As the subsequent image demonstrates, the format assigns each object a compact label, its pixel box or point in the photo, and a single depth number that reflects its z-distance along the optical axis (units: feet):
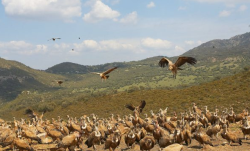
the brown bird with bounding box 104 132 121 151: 45.19
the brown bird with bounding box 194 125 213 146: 46.29
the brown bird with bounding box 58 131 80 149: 42.55
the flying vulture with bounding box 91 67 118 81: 67.66
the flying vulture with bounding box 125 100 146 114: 84.30
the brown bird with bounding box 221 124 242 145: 48.83
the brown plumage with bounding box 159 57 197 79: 56.29
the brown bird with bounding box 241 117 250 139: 51.06
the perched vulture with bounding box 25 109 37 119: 109.08
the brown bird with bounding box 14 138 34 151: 48.11
